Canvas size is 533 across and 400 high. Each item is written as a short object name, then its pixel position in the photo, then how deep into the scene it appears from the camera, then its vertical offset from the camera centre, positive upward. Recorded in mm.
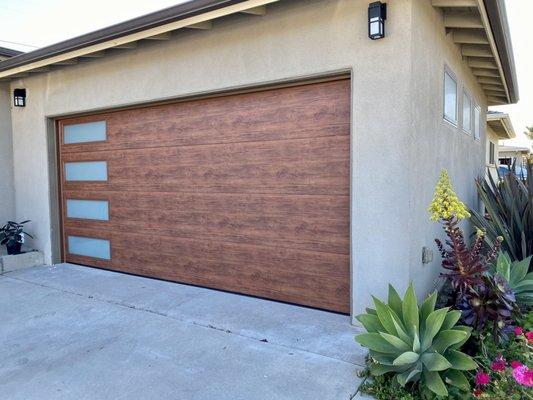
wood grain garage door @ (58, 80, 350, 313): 4418 -156
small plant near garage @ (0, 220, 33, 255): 6734 -932
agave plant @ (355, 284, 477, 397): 2703 -1153
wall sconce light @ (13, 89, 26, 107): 7004 +1415
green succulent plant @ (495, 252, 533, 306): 3666 -912
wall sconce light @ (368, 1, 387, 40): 3715 +1433
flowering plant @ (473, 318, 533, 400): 2611 -1338
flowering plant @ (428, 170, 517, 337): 3125 -793
